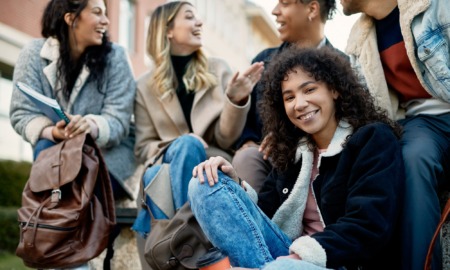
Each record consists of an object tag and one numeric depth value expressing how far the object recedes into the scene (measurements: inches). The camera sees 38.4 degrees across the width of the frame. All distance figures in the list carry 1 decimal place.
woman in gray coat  162.9
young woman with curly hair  96.3
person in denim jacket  101.3
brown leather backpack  133.6
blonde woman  153.6
